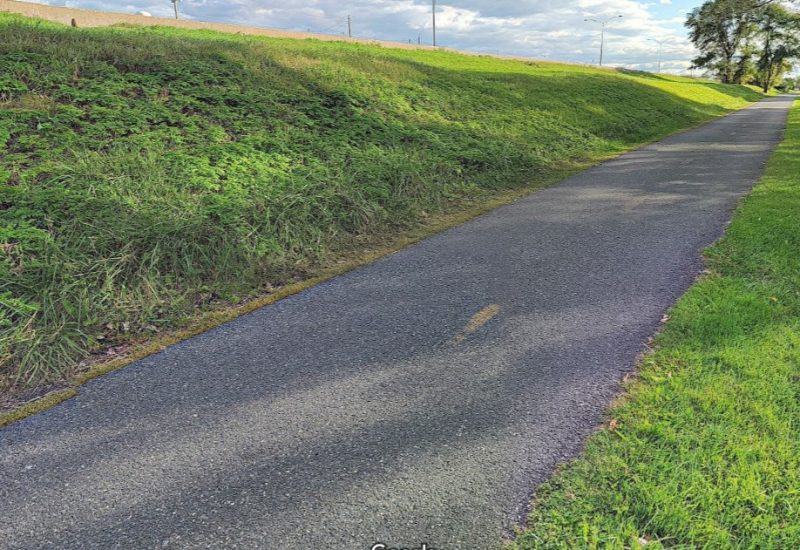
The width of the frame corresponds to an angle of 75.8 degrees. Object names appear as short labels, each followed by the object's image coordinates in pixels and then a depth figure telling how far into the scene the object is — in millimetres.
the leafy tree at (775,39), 61531
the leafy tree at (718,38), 62625
